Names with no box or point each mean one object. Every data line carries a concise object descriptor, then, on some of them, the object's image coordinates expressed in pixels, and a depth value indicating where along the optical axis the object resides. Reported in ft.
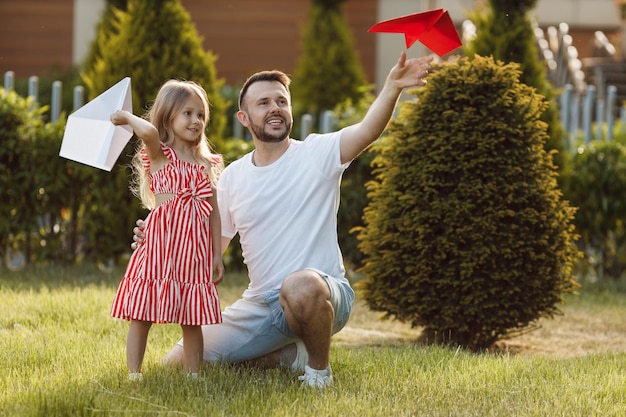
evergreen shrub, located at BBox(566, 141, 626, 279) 45.34
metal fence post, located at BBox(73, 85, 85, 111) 44.93
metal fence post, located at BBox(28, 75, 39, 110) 46.25
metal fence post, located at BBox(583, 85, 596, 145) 52.60
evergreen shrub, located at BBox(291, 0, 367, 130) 77.36
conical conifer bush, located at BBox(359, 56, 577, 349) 29.73
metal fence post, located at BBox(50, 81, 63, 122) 46.35
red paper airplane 22.20
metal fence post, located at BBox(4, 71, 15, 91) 46.07
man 22.08
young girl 21.76
